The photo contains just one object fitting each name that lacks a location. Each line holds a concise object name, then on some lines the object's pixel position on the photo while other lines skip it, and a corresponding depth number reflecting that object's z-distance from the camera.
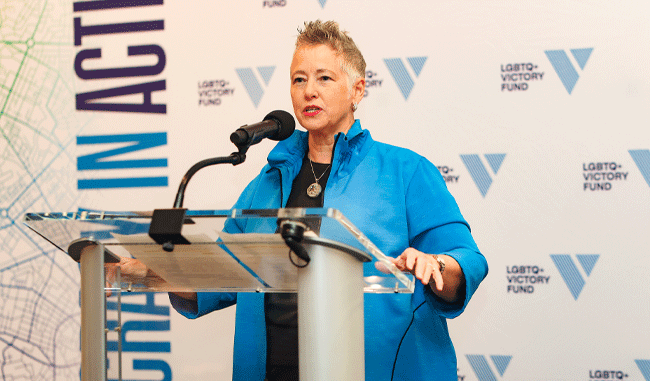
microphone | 3.08
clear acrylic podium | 2.85
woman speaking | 3.23
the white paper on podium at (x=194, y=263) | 2.90
